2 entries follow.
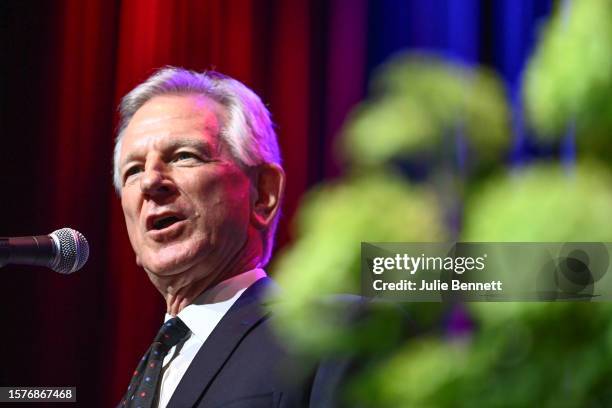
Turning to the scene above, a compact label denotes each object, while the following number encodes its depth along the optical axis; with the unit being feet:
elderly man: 9.74
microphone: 9.34
